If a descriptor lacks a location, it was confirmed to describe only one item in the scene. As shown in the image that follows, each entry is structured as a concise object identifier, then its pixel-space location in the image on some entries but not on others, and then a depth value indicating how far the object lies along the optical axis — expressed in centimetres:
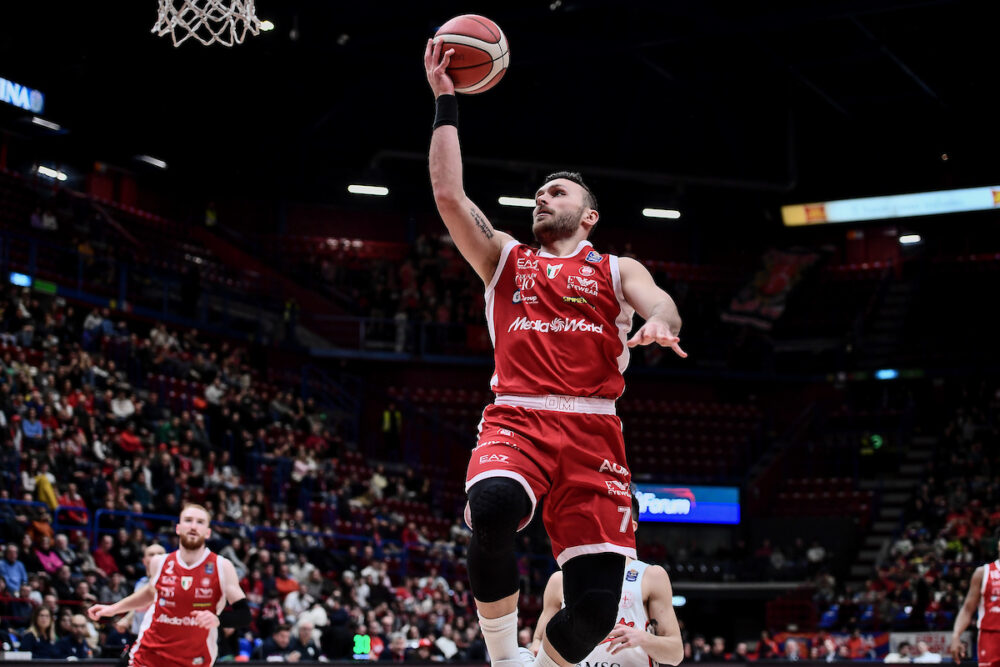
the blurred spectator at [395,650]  1867
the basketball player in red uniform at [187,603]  874
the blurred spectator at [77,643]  1402
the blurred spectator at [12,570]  1531
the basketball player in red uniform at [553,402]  515
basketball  566
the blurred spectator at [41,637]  1395
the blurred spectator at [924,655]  2000
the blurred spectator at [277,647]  1612
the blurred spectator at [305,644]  1645
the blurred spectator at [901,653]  2158
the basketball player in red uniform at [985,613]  1088
